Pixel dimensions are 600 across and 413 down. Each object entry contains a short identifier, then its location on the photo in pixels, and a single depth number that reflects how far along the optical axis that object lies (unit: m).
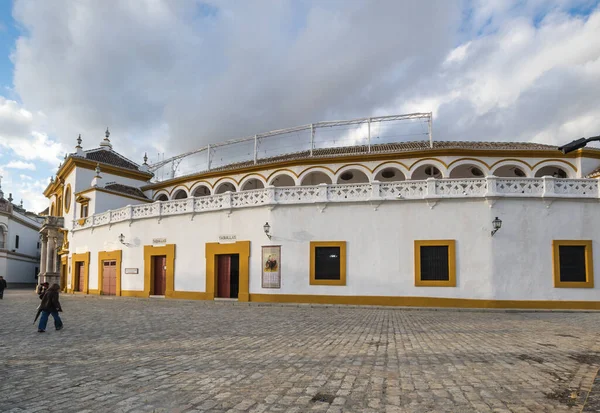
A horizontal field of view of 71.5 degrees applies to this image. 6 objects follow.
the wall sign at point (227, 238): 19.61
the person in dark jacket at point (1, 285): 21.70
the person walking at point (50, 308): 9.79
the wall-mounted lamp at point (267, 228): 18.50
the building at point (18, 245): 42.75
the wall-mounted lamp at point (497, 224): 16.01
